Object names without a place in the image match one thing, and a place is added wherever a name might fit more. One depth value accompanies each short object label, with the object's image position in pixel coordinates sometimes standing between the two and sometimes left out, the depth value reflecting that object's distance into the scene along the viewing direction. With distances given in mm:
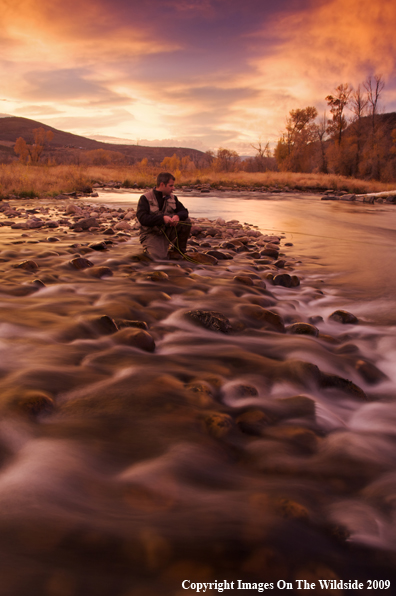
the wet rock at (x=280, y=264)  7466
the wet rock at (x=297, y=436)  2156
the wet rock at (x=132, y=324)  3742
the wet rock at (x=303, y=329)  3986
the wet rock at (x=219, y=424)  2191
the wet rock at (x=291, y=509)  1599
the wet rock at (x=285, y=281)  6035
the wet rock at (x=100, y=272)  5797
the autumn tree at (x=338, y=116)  52988
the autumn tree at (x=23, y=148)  78794
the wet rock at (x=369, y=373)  3207
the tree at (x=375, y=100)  49906
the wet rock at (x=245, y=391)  2645
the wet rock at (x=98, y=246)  7848
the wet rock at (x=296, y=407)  2459
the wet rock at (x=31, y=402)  2186
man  6250
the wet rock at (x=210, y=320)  3918
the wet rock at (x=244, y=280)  5663
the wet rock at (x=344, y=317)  4594
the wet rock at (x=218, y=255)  7619
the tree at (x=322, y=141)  55125
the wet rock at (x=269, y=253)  8312
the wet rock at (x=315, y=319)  4535
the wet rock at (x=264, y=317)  4129
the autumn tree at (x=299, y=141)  57500
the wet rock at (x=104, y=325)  3504
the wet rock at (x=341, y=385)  2855
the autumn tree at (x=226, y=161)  61188
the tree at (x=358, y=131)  49688
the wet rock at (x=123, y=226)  10526
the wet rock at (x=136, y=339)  3264
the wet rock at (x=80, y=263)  6102
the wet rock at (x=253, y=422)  2268
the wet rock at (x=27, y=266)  5855
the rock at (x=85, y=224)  10281
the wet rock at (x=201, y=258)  7090
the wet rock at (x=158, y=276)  5632
